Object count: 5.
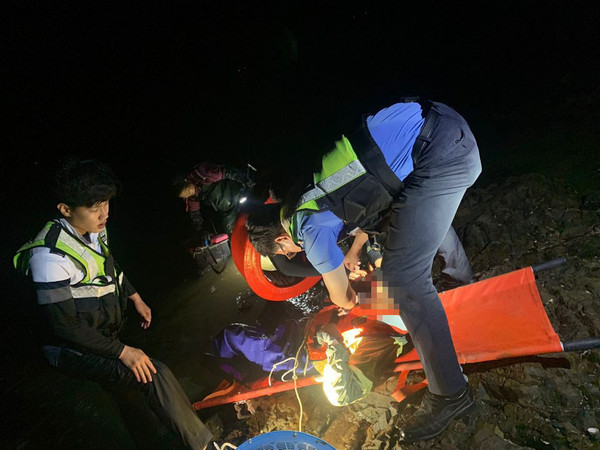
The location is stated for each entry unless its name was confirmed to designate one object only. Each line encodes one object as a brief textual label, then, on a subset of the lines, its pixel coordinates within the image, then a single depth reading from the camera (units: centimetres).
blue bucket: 192
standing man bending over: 196
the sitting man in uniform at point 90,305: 227
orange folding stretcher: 215
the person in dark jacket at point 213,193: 425
